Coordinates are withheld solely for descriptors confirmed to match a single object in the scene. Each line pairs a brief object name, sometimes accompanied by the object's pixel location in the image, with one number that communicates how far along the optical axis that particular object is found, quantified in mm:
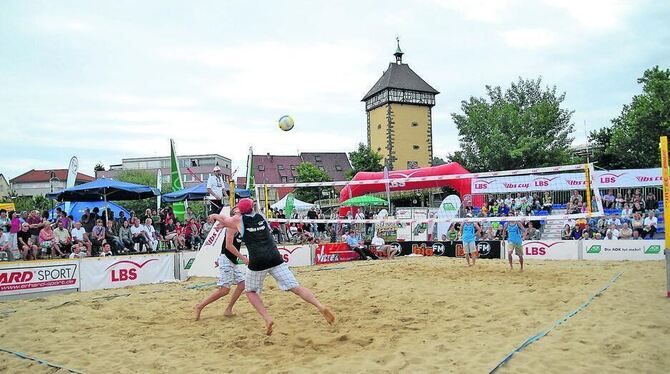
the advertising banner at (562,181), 18406
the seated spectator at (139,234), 14117
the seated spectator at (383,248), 16438
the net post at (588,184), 9595
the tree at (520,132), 33094
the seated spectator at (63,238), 11906
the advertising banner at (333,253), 15172
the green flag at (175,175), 19641
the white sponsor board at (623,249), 13968
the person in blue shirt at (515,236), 11047
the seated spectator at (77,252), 11712
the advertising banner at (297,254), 14382
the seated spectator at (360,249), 16062
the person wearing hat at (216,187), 9344
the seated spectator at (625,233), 15359
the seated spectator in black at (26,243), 11102
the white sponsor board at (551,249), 15234
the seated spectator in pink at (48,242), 11533
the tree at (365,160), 43344
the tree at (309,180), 44375
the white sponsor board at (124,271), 10391
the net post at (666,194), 7019
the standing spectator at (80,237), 12328
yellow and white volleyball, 9867
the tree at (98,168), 74788
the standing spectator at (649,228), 15492
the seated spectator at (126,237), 13922
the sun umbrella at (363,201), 20578
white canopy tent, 23530
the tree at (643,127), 25531
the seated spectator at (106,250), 12242
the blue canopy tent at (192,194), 15844
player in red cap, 5742
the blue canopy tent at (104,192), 13508
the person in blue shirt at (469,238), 12453
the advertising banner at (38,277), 9258
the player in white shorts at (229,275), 6844
